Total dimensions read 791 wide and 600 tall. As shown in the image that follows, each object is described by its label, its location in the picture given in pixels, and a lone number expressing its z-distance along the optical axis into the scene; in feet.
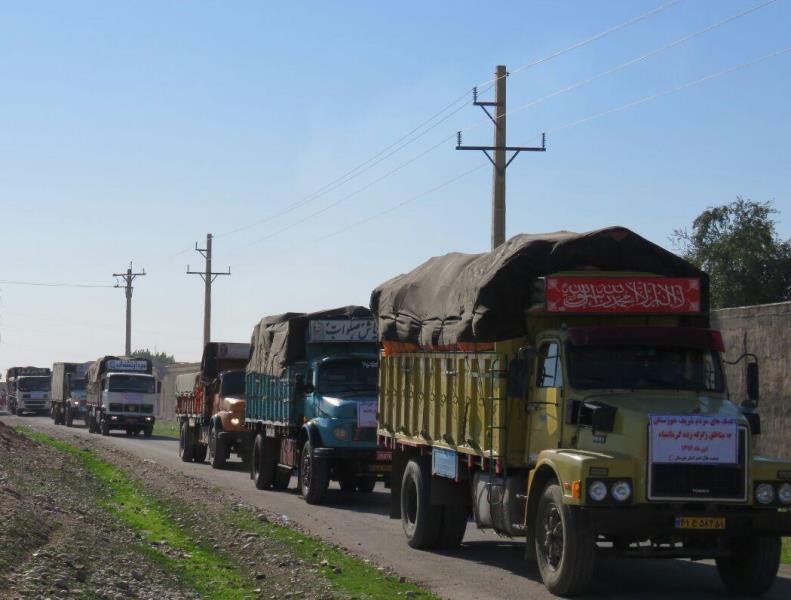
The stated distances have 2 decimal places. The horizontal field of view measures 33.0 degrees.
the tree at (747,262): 176.35
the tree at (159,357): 584.40
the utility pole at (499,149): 97.14
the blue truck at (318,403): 72.33
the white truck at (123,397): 180.45
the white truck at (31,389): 288.51
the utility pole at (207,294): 214.90
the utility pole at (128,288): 312.21
